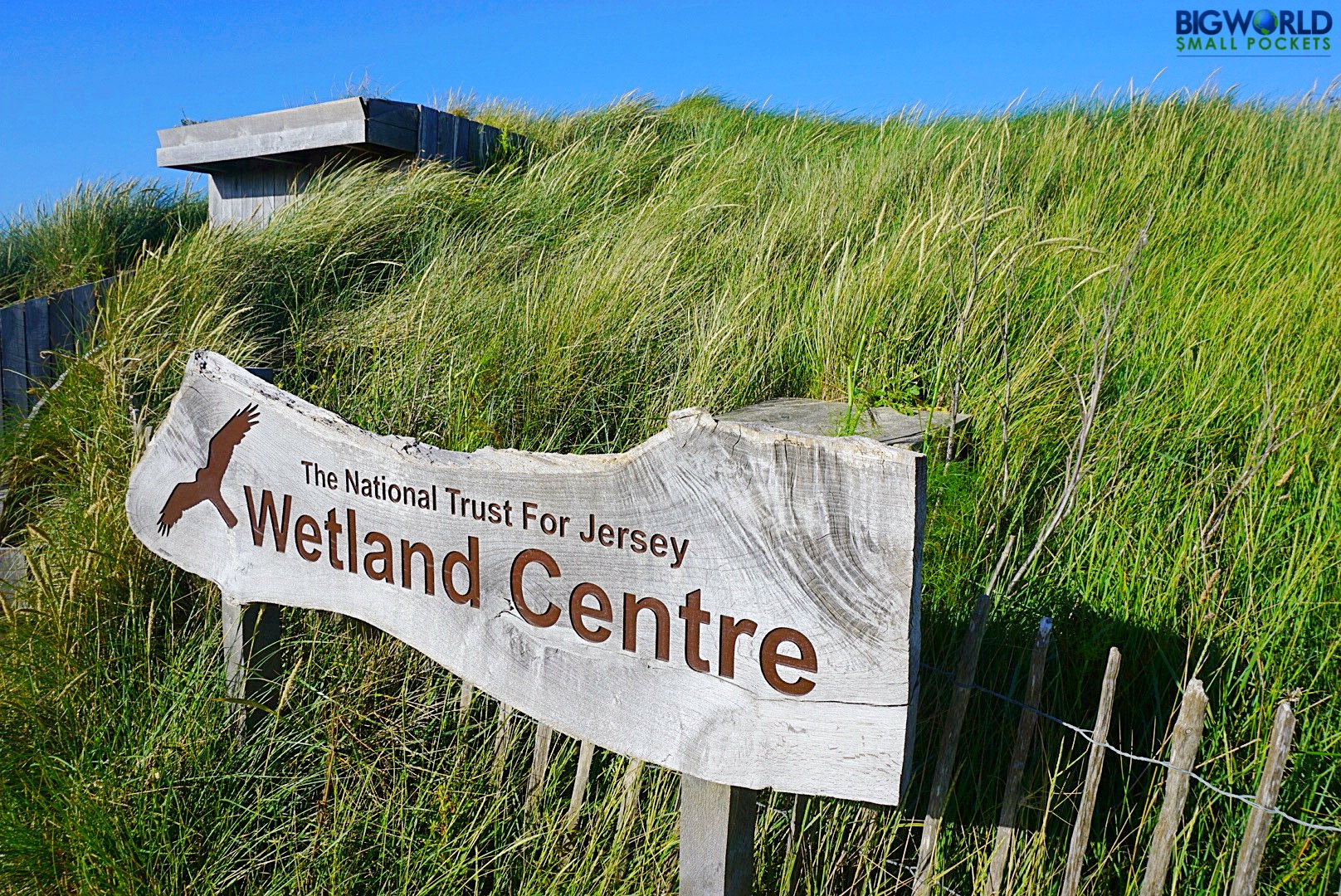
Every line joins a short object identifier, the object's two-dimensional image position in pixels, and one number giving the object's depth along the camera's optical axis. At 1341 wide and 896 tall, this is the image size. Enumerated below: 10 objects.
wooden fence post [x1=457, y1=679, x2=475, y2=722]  2.20
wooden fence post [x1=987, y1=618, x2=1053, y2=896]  1.66
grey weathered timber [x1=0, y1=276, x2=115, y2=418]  5.16
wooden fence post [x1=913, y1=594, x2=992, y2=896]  1.71
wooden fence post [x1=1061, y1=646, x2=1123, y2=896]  1.61
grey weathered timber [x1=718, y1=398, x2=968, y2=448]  2.95
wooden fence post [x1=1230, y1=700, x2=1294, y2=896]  1.49
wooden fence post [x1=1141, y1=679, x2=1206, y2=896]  1.52
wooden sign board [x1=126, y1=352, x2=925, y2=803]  1.38
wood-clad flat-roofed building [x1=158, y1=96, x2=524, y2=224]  6.21
